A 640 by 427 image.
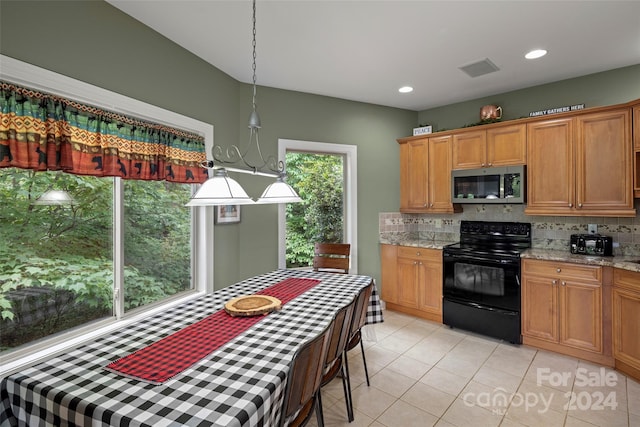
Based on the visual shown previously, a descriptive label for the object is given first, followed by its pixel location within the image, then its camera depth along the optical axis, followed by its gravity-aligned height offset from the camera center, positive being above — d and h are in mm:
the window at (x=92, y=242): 1663 -175
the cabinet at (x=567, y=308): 2709 -822
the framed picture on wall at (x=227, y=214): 2987 +15
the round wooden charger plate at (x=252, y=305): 1802 -529
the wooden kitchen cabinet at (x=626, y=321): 2441 -821
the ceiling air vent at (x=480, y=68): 2930 +1403
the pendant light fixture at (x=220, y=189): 1569 +131
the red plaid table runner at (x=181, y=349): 1230 -585
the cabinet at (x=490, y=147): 3351 +764
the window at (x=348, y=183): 3881 +413
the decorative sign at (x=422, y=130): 4078 +1106
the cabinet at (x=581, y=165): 2785 +482
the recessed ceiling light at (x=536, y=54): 2713 +1400
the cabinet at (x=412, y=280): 3695 -774
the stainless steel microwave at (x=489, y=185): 3342 +349
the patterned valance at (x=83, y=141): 1537 +440
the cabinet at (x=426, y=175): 3893 +523
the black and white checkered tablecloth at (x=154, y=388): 993 -599
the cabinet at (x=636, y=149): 2662 +563
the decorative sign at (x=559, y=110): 3070 +1043
